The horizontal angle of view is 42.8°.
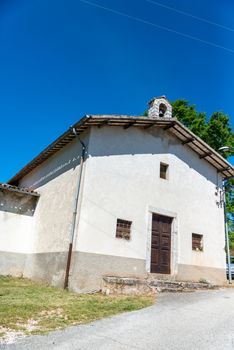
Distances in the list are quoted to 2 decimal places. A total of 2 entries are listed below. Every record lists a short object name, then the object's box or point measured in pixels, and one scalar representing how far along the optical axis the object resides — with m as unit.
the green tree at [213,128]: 23.69
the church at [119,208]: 10.41
